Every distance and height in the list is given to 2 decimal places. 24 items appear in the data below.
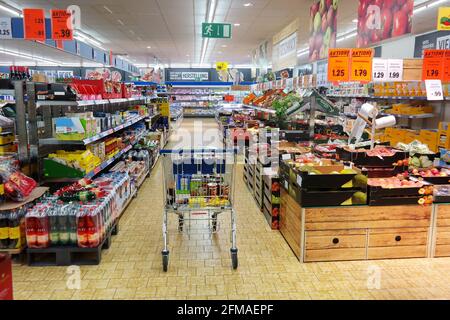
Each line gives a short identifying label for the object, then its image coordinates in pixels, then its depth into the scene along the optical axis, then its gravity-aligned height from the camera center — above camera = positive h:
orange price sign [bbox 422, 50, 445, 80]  5.75 +0.67
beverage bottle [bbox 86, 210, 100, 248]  3.65 -1.23
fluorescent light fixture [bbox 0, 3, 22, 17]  9.41 +2.40
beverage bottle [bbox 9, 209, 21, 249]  3.66 -1.26
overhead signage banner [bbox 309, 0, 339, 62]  6.29 +1.39
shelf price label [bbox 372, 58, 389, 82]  6.38 +0.63
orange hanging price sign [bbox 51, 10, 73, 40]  9.09 +1.90
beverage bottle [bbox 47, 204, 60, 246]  3.65 -1.23
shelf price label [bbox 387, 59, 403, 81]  6.31 +0.63
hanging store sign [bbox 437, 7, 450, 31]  5.56 +1.33
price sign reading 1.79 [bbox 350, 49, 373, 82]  6.08 +0.65
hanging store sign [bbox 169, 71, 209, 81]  25.80 +1.92
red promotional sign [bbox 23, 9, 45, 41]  8.99 +1.94
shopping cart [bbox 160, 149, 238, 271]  3.64 -0.80
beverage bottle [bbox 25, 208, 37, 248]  3.61 -1.25
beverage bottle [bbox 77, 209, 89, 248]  3.65 -1.26
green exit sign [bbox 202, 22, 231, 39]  10.12 +2.01
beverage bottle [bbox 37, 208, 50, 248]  3.61 -1.25
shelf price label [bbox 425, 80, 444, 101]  5.34 +0.24
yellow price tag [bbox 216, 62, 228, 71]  22.37 +2.29
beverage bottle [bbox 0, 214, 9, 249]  3.66 -1.24
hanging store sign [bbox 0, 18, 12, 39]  9.28 +1.82
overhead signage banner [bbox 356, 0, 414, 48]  4.27 +1.08
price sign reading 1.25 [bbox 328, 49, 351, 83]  6.08 +0.67
